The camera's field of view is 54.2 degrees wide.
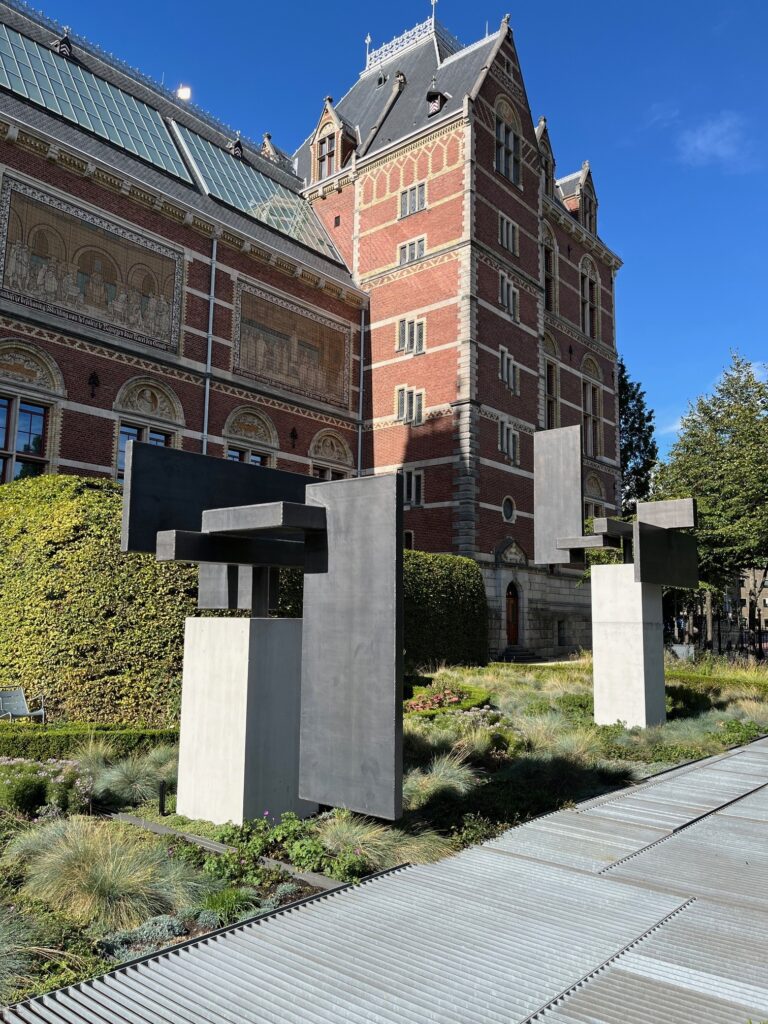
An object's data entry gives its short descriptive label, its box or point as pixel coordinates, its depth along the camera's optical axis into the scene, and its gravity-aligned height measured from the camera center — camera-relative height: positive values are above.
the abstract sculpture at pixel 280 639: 5.74 -0.29
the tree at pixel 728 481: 22.59 +4.19
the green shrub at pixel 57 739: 8.75 -1.64
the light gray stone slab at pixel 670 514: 11.78 +1.51
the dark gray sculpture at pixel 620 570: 11.30 +0.61
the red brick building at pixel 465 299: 27.50 +12.22
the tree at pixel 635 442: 45.06 +10.00
